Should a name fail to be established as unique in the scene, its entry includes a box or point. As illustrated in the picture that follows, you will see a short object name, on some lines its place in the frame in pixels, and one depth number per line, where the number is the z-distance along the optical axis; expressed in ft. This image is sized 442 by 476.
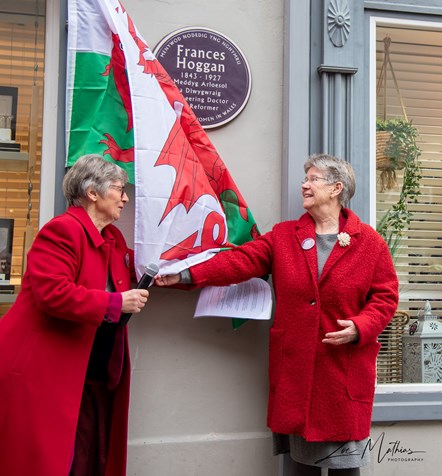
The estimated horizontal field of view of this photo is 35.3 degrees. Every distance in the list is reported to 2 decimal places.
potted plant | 14.24
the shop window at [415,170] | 14.20
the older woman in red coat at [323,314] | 10.74
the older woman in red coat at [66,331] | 9.47
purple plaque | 12.78
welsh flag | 11.40
